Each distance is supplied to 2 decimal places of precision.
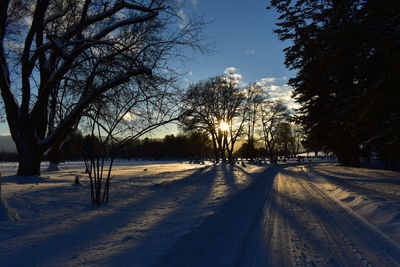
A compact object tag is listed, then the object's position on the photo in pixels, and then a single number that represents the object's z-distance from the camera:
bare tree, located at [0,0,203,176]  8.08
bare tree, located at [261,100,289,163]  42.66
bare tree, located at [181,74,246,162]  31.50
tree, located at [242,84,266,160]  36.42
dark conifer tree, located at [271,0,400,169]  7.88
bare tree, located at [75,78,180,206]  5.71
